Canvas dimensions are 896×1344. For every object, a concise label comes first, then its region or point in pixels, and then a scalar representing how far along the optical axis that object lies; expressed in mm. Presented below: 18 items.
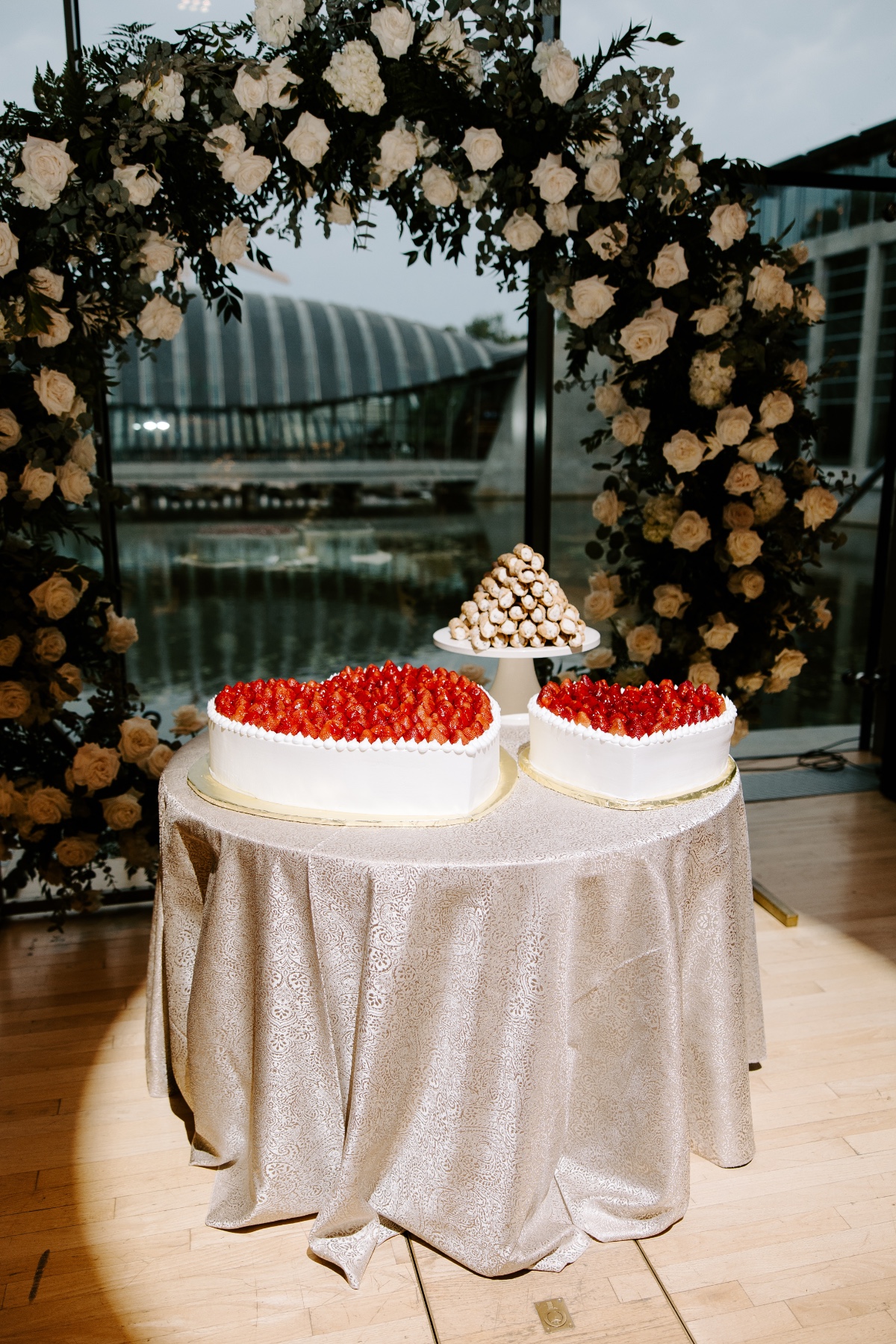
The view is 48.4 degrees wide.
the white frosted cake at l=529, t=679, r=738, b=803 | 1912
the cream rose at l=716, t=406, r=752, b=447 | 2971
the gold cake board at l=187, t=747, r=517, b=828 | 1827
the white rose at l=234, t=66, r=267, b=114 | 2529
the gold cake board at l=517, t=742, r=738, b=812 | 1909
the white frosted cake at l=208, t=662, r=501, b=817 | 1818
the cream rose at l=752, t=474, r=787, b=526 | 3127
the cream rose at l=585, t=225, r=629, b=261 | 2871
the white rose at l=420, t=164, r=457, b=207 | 2771
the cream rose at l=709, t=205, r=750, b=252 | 2871
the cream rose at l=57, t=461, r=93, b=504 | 2738
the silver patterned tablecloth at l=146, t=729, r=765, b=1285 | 1729
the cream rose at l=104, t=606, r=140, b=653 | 2965
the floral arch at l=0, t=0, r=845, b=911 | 2561
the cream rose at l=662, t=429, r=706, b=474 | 3029
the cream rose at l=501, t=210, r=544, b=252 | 2859
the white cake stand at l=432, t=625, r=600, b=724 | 2578
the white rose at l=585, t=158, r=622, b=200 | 2768
